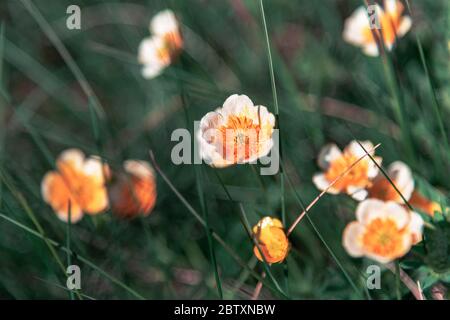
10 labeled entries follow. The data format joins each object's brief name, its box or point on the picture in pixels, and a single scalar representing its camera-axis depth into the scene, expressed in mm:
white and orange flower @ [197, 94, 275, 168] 404
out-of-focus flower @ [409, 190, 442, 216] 425
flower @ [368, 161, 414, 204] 419
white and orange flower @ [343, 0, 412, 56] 467
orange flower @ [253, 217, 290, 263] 401
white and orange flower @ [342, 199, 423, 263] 406
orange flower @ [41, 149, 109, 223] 477
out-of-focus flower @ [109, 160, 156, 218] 472
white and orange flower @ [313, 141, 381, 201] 420
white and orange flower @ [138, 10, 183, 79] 504
